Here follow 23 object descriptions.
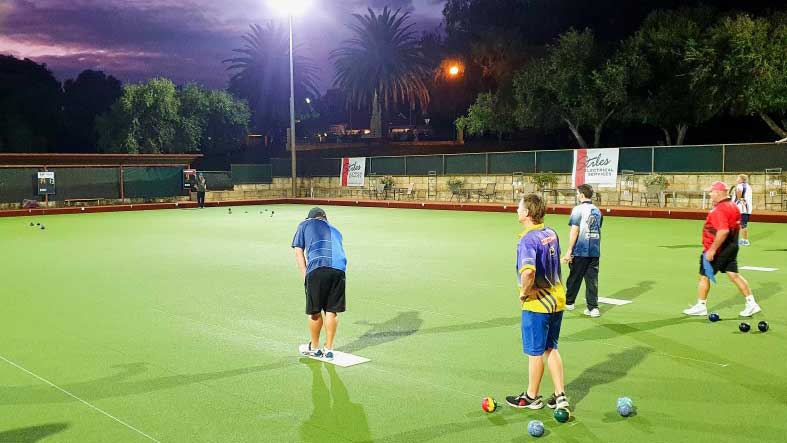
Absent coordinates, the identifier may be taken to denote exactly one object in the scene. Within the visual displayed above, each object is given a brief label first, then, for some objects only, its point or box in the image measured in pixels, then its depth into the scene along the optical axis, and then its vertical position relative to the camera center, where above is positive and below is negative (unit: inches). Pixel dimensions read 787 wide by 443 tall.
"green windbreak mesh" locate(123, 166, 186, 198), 1414.9 +1.8
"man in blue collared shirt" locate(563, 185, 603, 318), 338.3 -31.3
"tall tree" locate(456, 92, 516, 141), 1796.3 +168.2
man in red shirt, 321.4 -30.7
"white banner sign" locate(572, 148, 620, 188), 1217.4 +23.0
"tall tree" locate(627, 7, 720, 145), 1429.6 +232.7
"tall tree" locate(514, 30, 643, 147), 1488.7 +210.9
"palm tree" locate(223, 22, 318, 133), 2957.7 +437.5
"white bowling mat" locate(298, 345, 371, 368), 263.4 -67.5
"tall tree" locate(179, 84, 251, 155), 2576.3 +240.5
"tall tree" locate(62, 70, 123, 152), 3161.9 +382.8
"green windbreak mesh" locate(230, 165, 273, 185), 1625.5 +17.8
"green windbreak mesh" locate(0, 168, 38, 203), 1227.9 -2.8
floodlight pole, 1535.4 +148.5
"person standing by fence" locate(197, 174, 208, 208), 1373.0 -14.0
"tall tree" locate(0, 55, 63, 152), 2696.9 +317.6
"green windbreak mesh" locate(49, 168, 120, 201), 1298.0 -1.5
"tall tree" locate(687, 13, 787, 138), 1259.8 +214.1
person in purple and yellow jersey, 196.9 -30.3
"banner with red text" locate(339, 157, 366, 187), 1625.2 +21.7
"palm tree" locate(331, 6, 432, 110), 2306.8 +391.4
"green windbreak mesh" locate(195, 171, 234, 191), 1585.9 +3.8
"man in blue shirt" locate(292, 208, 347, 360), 255.1 -30.9
